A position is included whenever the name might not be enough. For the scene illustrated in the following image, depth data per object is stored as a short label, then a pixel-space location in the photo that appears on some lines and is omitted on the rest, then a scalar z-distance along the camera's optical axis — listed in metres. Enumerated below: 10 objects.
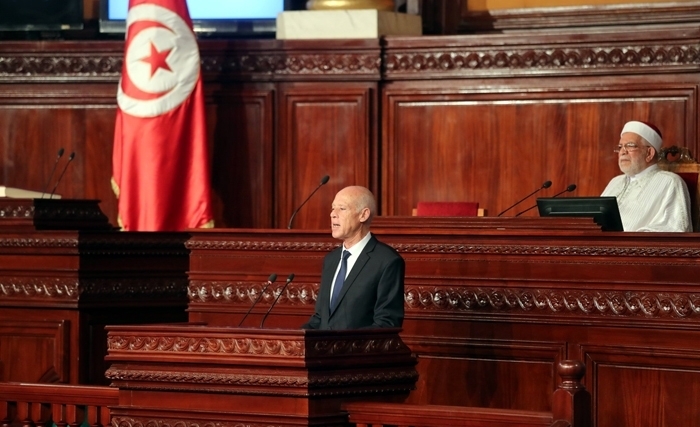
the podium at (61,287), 15.01
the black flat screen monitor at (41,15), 18.67
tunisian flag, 17.36
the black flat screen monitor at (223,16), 18.79
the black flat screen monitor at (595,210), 12.53
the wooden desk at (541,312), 11.76
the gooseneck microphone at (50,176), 17.94
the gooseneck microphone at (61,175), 16.71
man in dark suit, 10.93
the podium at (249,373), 9.28
